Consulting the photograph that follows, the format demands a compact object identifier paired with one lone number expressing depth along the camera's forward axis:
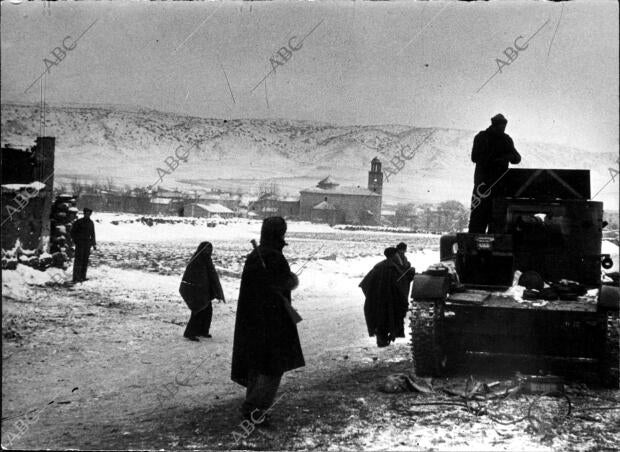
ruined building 10.62
